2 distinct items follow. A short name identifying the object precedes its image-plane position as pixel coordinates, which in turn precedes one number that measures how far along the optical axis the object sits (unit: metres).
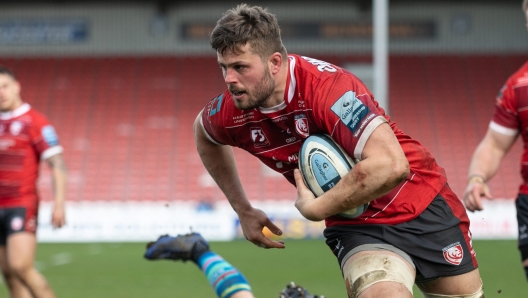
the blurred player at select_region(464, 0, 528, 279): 9.68
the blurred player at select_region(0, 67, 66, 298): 13.10
